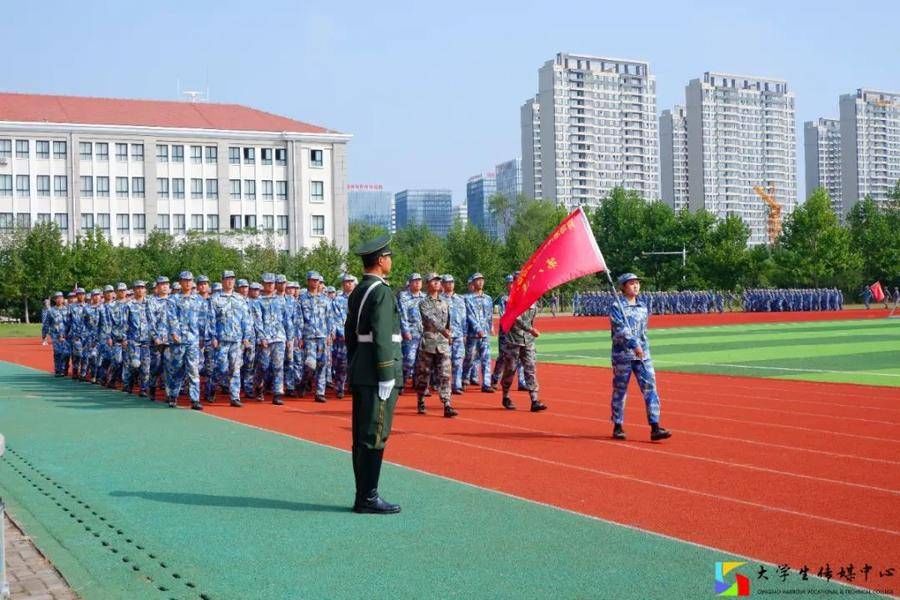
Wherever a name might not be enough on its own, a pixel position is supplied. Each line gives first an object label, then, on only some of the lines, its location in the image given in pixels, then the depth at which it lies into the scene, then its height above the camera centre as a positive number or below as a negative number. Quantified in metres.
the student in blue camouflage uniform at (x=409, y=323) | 15.82 -0.35
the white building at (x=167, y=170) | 68.94 +9.55
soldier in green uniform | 7.08 -0.49
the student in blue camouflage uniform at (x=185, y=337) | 15.07 -0.47
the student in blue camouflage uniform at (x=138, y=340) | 17.17 -0.57
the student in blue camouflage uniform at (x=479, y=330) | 16.44 -0.49
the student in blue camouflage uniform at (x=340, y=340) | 16.22 -0.61
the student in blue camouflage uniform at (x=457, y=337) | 15.53 -0.57
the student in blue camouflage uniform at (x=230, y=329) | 15.24 -0.37
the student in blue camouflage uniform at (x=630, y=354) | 10.39 -0.58
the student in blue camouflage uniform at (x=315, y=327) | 15.96 -0.38
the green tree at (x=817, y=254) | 71.88 +2.81
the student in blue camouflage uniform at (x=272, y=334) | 15.51 -0.46
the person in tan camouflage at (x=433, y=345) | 13.31 -0.58
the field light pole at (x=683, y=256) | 78.34 +3.06
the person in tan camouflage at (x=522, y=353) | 13.44 -0.72
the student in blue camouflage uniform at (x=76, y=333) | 21.20 -0.55
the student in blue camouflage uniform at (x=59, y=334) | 22.28 -0.59
